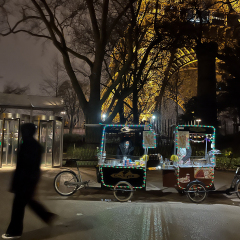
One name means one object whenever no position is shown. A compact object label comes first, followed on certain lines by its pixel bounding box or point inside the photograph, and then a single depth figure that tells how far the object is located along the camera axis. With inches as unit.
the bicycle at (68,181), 306.3
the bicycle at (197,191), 299.1
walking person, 184.4
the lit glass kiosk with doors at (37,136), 533.6
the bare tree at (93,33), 658.8
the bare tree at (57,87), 1496.3
